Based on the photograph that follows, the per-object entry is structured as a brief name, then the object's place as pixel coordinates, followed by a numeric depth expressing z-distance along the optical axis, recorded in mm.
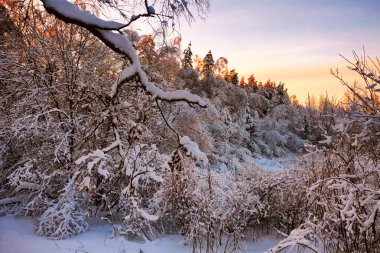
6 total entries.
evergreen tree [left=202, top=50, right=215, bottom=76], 34125
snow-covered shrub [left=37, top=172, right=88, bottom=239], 6145
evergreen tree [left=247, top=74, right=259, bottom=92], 54462
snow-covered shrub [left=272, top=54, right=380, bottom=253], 3256
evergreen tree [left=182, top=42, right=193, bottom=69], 28033
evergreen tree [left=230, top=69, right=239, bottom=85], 41906
